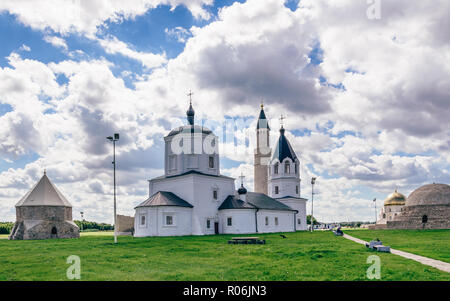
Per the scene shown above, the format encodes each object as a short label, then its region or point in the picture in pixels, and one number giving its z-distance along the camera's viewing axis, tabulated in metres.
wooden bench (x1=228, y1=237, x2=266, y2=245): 26.36
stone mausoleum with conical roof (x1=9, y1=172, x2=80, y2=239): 40.66
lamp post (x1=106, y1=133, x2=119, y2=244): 30.48
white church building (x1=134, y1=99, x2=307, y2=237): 40.19
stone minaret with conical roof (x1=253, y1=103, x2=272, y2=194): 68.25
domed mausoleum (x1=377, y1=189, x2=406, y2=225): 71.81
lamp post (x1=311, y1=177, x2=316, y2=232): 58.28
